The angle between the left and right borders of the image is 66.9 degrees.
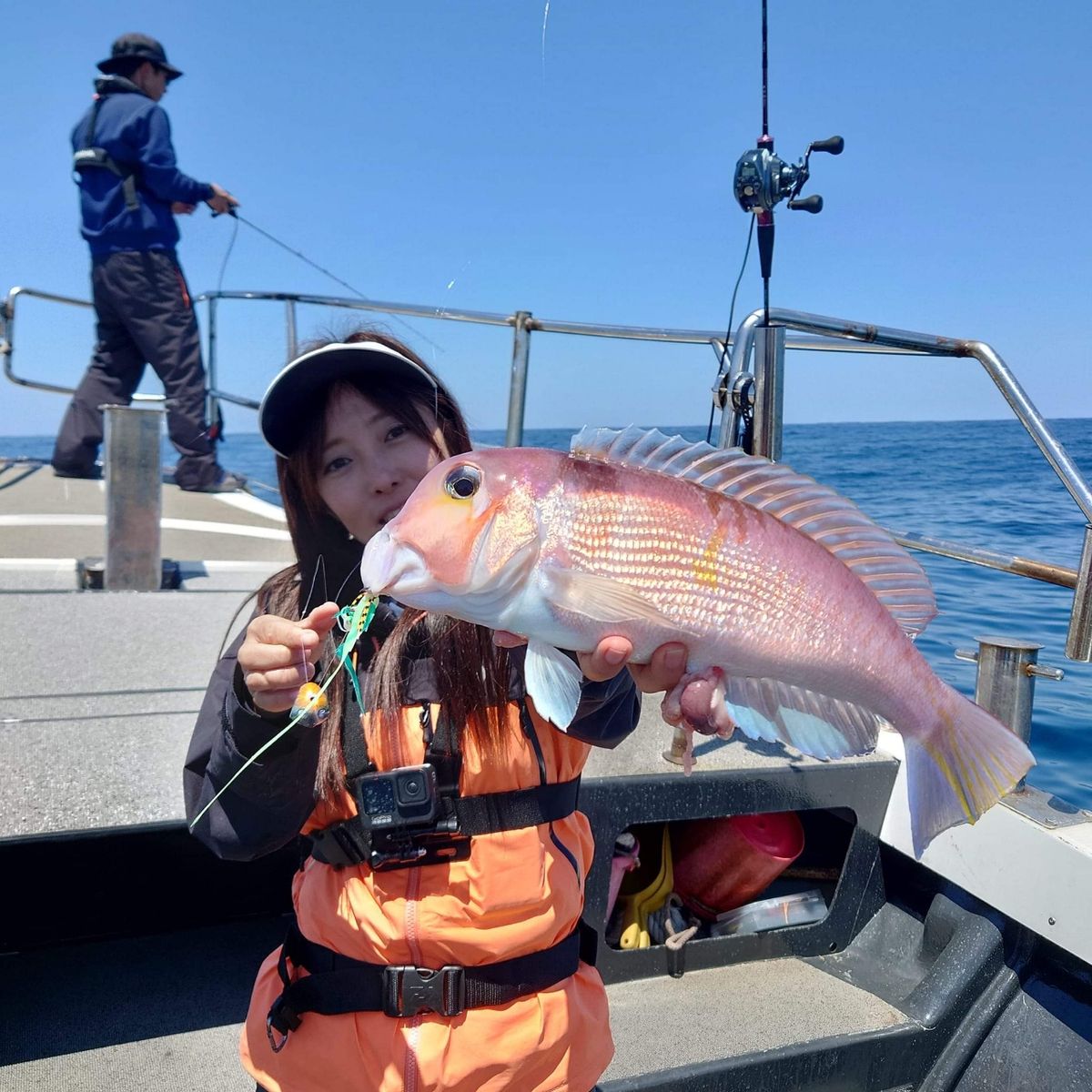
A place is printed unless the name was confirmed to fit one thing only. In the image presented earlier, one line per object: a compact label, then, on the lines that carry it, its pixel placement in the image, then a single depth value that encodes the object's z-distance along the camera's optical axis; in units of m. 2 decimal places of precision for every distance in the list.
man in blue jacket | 4.60
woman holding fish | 1.38
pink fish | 1.21
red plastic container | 2.60
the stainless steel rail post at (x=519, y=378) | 3.66
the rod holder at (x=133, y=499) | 3.54
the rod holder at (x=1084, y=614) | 2.09
